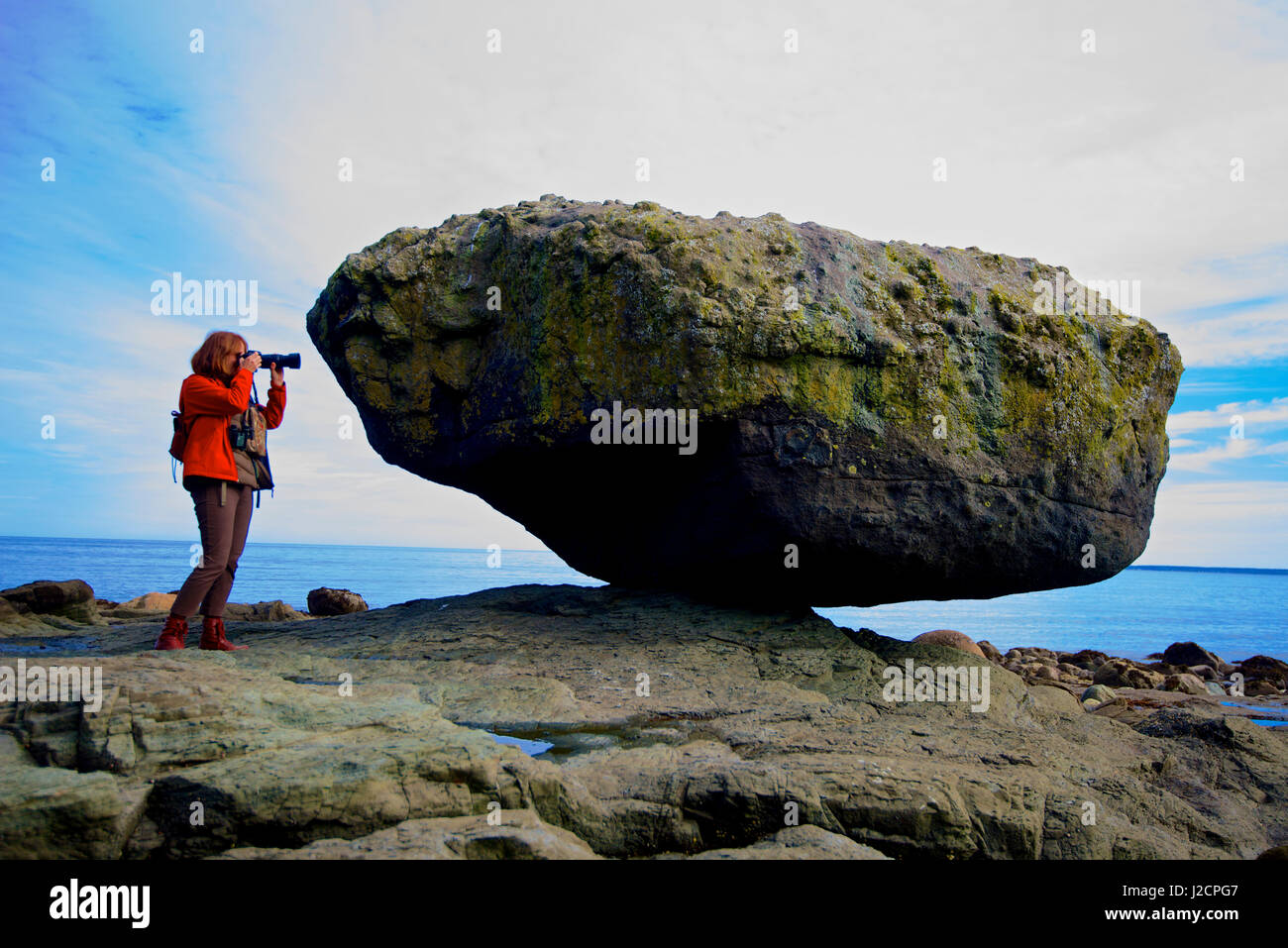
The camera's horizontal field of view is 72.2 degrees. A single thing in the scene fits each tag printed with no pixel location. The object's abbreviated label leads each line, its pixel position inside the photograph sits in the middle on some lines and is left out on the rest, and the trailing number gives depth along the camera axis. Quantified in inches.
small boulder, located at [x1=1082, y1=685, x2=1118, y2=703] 390.6
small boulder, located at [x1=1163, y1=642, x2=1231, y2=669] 632.4
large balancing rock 268.2
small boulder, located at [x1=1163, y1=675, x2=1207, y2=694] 464.1
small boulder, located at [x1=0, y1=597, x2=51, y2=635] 327.3
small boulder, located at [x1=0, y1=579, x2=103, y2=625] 366.9
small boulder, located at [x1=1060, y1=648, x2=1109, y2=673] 605.6
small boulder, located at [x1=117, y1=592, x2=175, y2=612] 502.0
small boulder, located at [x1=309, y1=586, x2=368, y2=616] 518.9
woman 255.0
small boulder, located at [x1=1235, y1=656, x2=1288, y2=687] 558.8
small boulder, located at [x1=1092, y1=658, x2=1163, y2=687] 475.2
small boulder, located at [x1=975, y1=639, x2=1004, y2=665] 586.4
